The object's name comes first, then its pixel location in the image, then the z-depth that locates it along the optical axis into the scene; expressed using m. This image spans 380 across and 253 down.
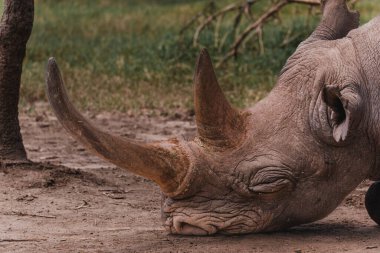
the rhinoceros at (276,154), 10.25
